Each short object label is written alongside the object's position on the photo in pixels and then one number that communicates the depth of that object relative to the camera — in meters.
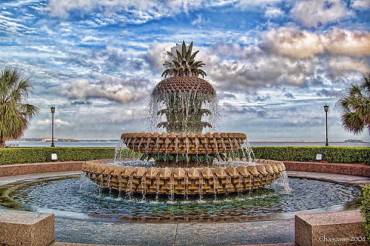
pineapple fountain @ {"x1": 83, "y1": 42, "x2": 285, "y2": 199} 9.12
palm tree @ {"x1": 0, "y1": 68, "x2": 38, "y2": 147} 21.12
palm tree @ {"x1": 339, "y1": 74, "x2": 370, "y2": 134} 20.09
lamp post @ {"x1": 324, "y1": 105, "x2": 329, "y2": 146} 21.87
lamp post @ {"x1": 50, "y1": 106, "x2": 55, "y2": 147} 24.01
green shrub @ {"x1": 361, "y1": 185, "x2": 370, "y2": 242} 4.32
